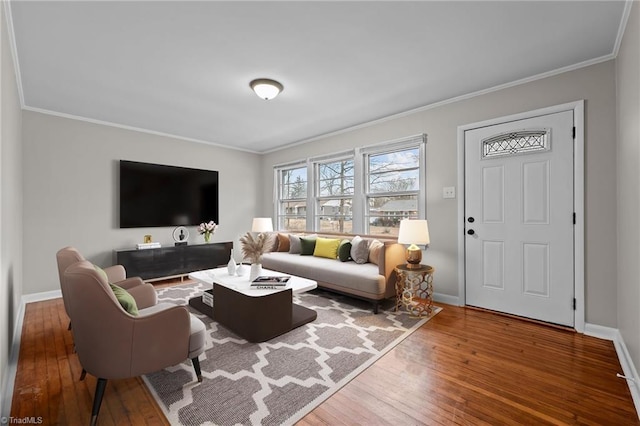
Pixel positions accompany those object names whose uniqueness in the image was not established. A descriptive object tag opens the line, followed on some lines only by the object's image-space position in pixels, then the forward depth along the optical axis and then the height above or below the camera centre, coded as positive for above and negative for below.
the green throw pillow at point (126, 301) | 1.75 -0.55
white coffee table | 2.49 -0.87
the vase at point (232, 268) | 3.31 -0.64
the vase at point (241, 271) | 3.25 -0.66
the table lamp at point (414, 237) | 3.19 -0.28
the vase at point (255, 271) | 3.04 -0.62
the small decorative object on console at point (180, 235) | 4.99 -0.39
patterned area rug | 1.67 -1.14
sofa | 3.31 -0.69
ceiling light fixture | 2.94 +1.31
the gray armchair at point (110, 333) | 1.55 -0.69
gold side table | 3.13 -0.90
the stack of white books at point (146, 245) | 4.43 -0.51
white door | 2.79 -0.05
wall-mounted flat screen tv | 4.50 +0.30
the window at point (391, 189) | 3.97 +0.35
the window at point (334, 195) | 4.83 +0.31
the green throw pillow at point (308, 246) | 4.62 -0.53
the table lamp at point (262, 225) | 5.42 -0.23
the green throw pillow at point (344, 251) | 4.05 -0.54
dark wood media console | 4.23 -0.74
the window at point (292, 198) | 5.65 +0.30
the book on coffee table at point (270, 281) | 2.74 -0.67
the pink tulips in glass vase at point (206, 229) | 5.10 -0.29
